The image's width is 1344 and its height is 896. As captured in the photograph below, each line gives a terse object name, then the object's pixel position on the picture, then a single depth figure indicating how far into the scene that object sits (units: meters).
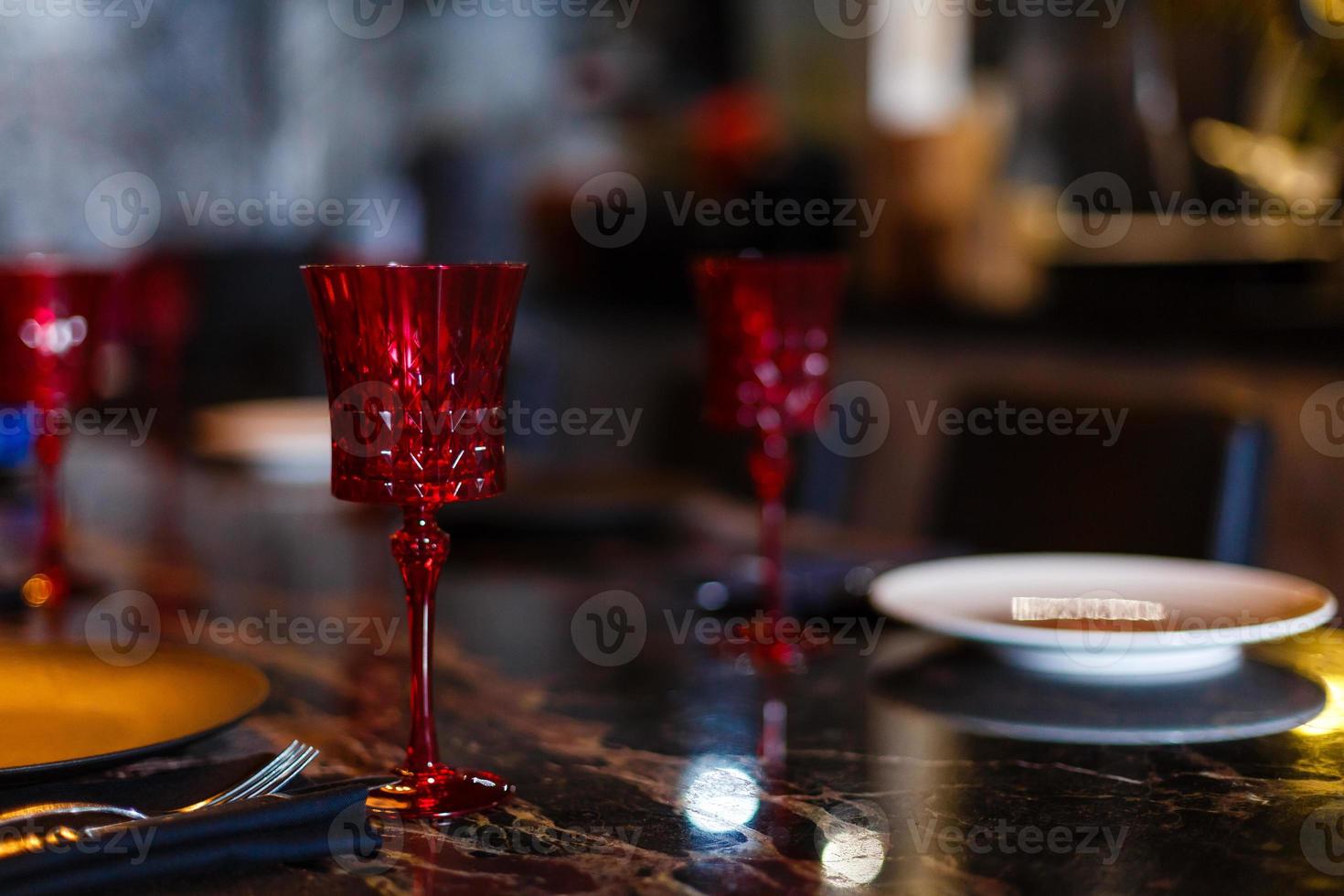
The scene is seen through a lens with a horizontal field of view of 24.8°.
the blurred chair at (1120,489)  1.73
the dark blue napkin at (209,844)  1.05
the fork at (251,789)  1.10
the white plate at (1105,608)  1.29
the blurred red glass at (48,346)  1.55
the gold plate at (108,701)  1.19
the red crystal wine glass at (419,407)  1.14
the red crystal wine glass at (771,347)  1.44
